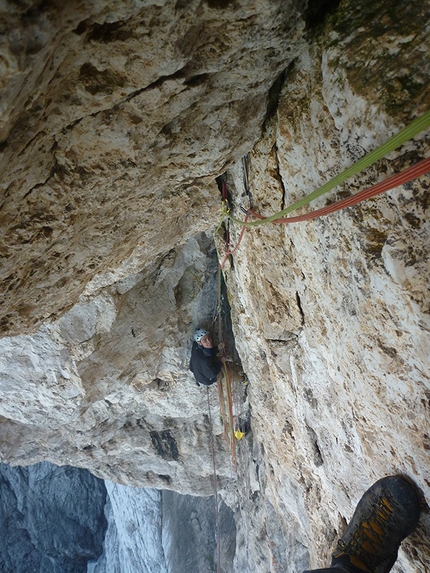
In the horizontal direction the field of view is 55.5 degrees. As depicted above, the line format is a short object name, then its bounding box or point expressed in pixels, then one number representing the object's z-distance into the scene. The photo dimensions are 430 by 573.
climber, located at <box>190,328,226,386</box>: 5.25
